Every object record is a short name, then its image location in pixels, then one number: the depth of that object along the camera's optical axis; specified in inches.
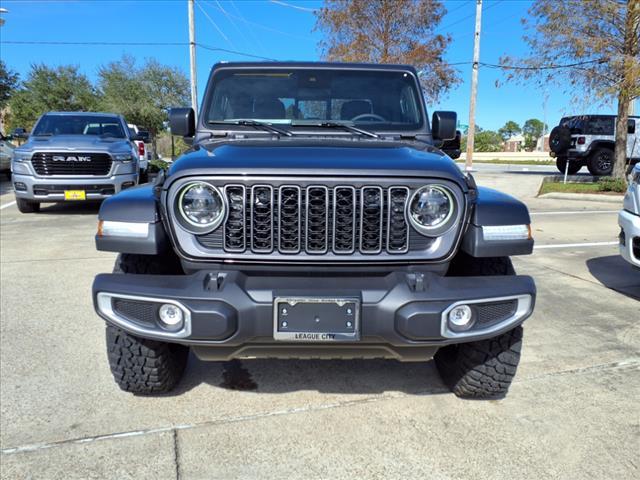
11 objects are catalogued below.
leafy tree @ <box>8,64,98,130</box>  1390.3
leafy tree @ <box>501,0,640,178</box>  494.3
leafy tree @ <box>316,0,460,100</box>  718.7
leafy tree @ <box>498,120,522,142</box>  4144.4
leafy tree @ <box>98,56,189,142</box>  1393.9
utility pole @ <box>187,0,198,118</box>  869.8
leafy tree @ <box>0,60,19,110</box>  840.3
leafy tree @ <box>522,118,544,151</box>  4372.5
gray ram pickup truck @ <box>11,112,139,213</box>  341.4
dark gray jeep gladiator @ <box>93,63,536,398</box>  86.7
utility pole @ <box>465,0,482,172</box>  762.8
